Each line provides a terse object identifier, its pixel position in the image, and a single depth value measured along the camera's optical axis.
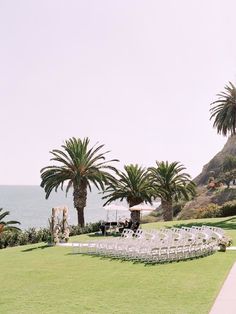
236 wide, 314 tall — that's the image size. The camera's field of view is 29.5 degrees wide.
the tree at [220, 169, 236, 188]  108.57
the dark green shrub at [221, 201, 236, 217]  47.88
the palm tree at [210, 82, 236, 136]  46.22
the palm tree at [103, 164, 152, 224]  43.22
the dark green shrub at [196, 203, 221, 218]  48.95
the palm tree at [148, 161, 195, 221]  47.72
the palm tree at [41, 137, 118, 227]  40.94
